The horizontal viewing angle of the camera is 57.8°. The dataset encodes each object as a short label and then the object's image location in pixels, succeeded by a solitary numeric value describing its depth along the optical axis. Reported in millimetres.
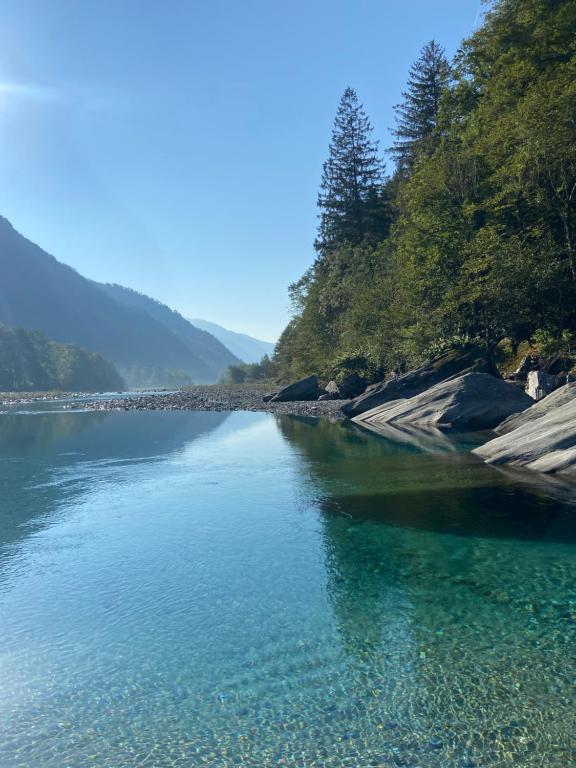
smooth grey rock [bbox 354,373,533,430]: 28031
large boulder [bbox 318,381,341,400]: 53250
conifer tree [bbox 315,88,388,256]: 74375
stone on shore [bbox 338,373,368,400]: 51469
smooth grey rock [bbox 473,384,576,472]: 17203
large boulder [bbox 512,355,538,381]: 34000
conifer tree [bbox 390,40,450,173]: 69688
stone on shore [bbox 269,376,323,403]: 57188
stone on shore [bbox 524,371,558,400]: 27812
